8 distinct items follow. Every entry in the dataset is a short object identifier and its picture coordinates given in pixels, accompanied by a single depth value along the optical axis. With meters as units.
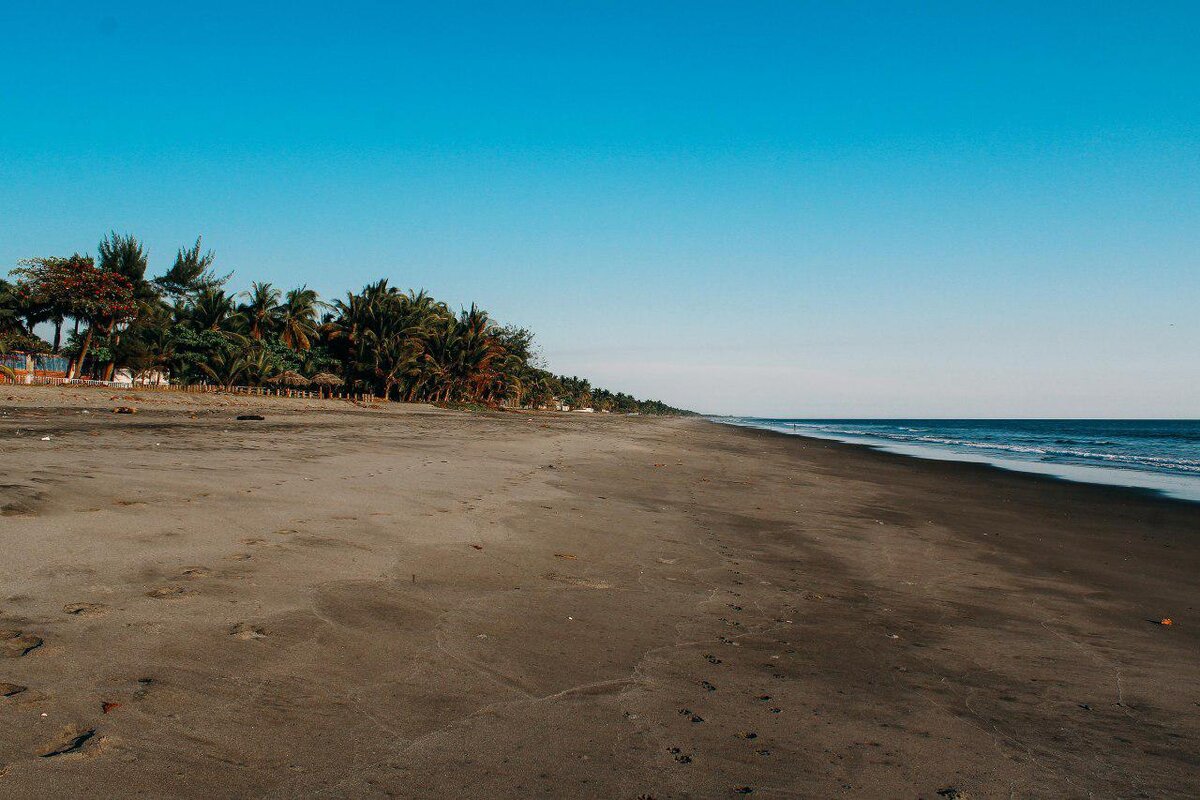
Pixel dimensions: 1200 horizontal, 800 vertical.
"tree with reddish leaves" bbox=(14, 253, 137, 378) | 38.59
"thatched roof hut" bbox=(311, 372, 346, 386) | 51.75
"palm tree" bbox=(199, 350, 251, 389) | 44.75
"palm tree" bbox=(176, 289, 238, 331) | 49.81
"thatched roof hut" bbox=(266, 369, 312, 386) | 49.19
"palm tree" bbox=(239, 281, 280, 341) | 54.91
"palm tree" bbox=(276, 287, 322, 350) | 55.28
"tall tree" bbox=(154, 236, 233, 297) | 61.53
